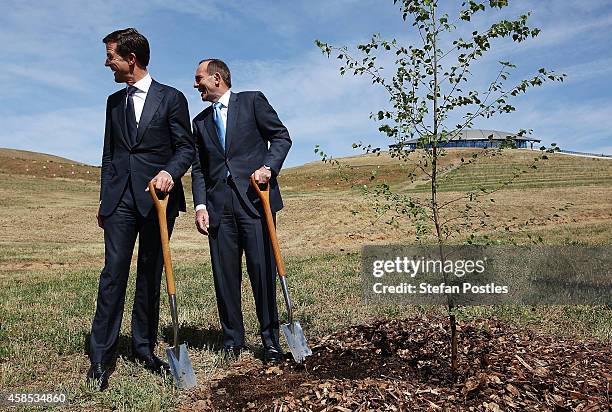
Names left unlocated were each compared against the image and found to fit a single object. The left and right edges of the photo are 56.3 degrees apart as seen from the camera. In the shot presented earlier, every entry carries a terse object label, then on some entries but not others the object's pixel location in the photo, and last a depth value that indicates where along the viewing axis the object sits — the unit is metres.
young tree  4.24
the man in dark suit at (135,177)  4.83
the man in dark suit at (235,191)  5.16
